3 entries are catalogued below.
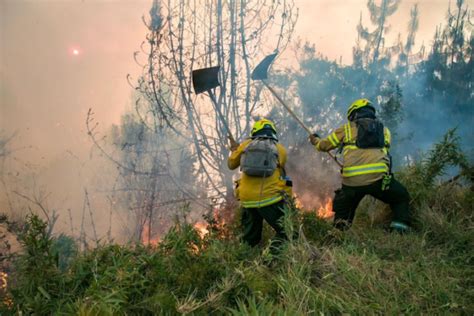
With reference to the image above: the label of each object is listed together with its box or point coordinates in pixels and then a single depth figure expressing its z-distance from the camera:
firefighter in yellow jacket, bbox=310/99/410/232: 3.96
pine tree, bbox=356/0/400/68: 9.27
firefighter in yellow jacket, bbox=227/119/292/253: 3.75
